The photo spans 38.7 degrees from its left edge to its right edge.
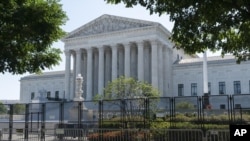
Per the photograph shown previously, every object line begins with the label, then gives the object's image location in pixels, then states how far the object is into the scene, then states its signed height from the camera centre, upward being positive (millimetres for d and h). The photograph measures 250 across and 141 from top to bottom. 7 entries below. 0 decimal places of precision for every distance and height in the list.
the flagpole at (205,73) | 59225 +4080
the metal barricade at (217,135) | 16666 -1816
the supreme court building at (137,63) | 84062 +8959
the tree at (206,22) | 10969 +2613
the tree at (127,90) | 56156 +1283
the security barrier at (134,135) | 17547 -2115
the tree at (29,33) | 15703 +2983
